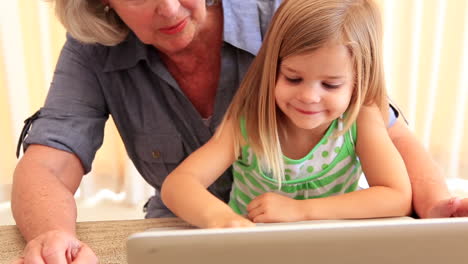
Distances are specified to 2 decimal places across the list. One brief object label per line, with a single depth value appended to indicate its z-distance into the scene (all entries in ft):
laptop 1.60
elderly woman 3.47
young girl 2.80
